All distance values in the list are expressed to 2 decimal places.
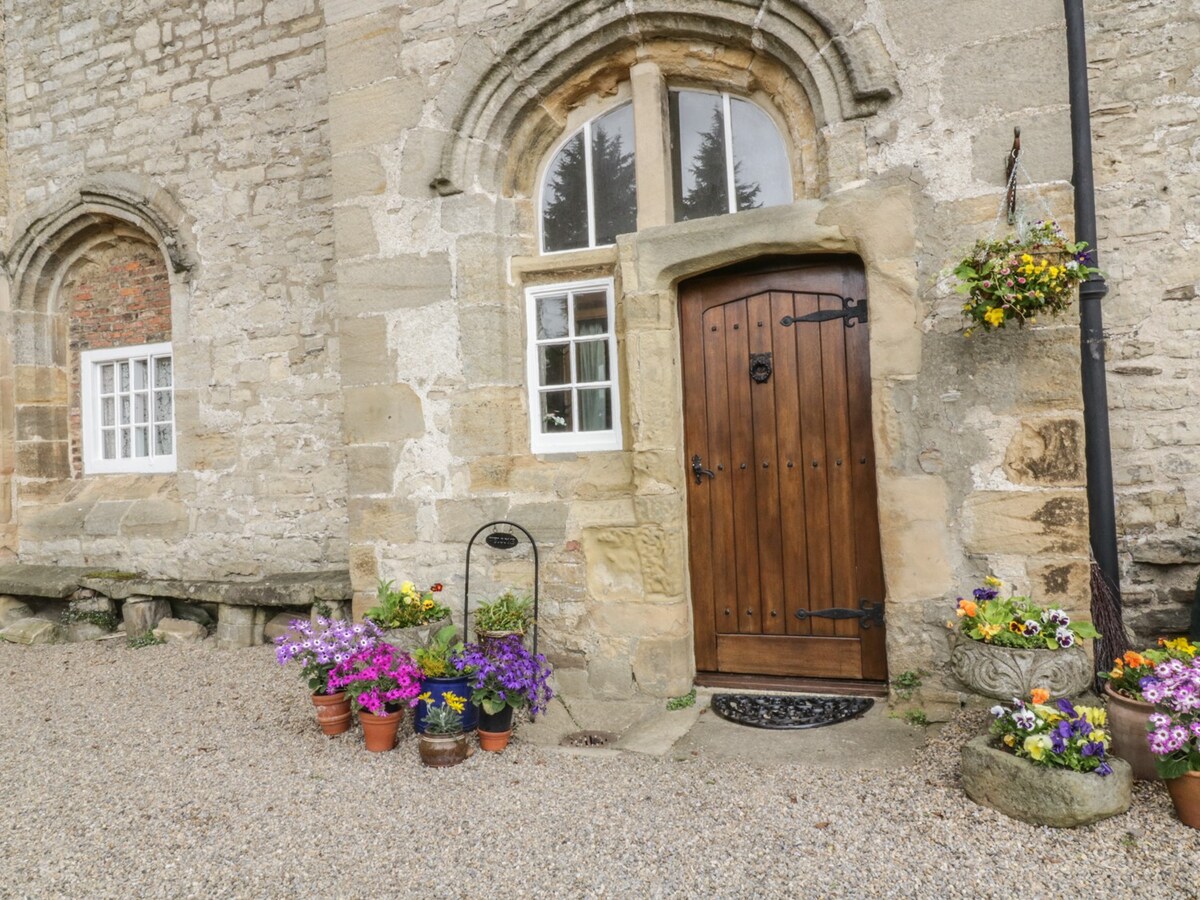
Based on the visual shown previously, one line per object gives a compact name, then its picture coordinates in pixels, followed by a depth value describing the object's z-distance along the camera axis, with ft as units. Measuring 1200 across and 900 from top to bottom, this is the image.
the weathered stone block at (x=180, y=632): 20.08
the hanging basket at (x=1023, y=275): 10.75
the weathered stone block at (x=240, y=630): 19.47
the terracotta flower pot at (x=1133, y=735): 9.79
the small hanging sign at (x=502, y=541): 14.60
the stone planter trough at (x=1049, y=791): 8.84
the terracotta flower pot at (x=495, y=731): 12.32
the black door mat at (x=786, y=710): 12.64
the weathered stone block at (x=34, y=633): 20.85
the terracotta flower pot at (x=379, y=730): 12.45
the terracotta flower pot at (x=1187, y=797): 8.87
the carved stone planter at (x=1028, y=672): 10.11
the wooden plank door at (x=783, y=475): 13.51
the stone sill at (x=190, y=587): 18.56
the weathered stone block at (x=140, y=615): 20.49
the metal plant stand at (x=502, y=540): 14.37
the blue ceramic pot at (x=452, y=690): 12.16
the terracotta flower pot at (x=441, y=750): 11.85
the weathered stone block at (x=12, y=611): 21.86
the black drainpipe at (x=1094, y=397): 12.27
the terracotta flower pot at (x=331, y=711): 13.23
